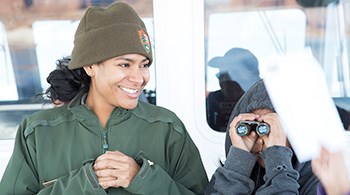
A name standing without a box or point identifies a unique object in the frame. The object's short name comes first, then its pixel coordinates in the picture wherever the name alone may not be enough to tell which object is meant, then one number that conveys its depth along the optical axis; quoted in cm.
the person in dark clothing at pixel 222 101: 299
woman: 155
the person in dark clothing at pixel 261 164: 158
